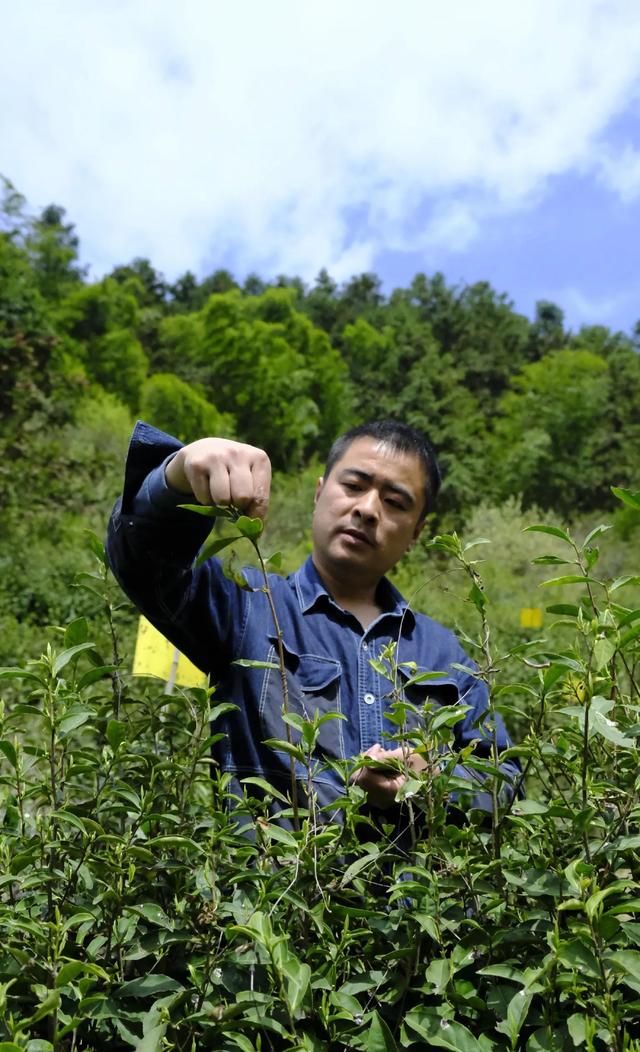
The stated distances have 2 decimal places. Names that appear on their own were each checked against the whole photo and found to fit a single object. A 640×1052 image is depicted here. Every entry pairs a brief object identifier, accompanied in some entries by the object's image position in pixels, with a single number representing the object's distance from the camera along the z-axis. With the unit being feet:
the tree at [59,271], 130.11
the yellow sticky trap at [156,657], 11.13
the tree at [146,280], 171.83
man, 4.08
